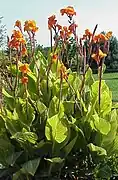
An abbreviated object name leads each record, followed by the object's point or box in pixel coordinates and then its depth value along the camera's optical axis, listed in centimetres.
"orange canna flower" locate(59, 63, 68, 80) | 310
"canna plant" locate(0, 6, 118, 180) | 304
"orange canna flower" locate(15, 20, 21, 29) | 336
